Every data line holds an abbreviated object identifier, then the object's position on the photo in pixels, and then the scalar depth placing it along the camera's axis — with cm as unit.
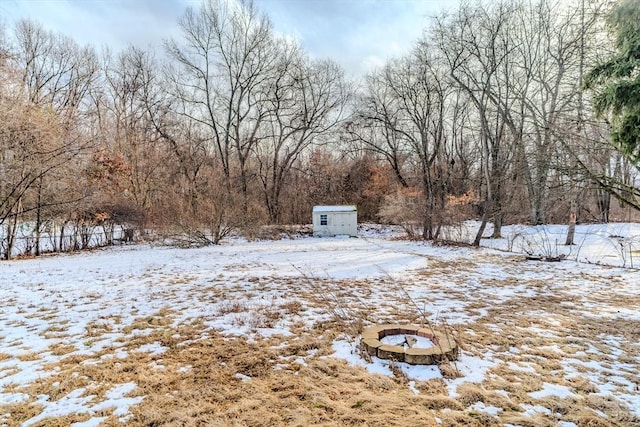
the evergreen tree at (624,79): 324
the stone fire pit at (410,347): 323
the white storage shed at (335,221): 1956
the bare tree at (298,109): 2366
